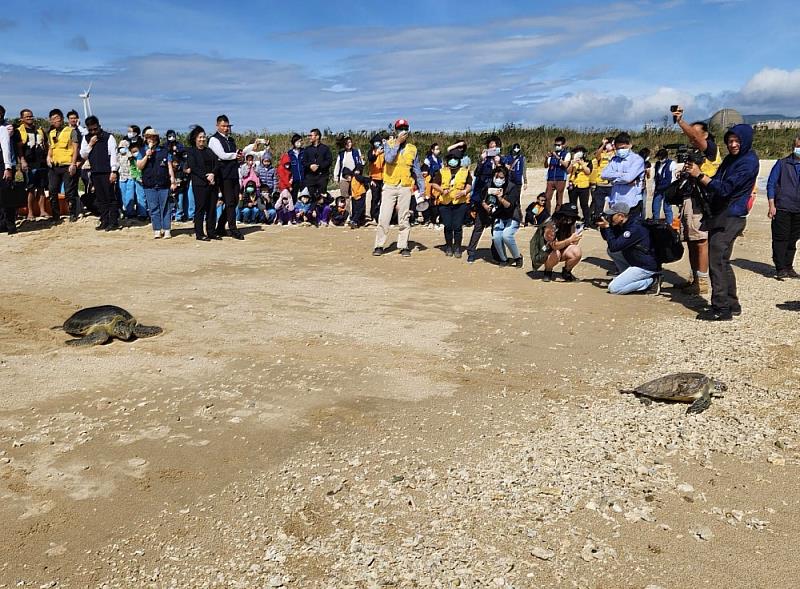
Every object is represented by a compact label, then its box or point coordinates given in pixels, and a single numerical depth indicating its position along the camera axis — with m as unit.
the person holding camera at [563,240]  8.14
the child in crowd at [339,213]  13.27
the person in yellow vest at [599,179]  11.17
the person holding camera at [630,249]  7.66
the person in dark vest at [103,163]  11.06
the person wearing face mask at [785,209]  8.25
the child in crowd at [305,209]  13.05
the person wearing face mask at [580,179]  11.77
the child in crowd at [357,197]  12.84
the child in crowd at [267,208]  13.34
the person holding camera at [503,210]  9.26
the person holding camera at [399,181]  9.50
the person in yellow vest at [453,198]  9.70
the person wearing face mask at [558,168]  11.84
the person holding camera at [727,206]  6.19
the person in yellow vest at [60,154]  11.88
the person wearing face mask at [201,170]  10.30
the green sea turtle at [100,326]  5.62
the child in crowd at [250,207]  13.30
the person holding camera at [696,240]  7.46
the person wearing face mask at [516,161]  12.51
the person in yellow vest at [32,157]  11.41
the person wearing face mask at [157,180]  10.75
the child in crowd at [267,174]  13.47
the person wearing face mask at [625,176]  8.16
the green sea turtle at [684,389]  4.36
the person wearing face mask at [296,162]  13.00
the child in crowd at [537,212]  12.74
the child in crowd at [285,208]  13.20
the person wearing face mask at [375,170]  11.48
